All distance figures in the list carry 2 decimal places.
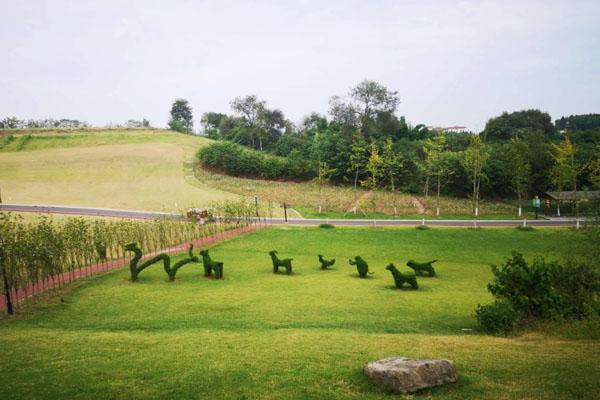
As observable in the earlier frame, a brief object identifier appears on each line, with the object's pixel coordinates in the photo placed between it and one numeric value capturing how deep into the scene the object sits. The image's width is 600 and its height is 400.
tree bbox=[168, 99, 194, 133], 161.38
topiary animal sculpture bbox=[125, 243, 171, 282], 23.69
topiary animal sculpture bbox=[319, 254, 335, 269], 27.74
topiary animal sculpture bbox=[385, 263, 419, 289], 22.11
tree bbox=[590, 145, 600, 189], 44.39
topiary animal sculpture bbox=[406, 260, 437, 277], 25.47
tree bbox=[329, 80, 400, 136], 81.12
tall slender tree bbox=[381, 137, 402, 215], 57.50
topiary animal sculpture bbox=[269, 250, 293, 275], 25.91
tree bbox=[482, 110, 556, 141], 86.62
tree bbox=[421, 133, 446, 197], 53.09
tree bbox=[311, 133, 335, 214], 68.69
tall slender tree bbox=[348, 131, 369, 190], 65.07
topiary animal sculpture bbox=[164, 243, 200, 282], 23.78
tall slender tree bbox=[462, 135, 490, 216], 49.09
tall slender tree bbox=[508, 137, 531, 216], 54.44
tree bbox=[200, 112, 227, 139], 148.12
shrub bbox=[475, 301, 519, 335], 14.71
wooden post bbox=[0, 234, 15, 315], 17.89
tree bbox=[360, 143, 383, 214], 56.15
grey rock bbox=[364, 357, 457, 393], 9.25
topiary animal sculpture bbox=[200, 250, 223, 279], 24.50
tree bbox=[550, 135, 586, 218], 53.53
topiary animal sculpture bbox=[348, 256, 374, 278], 25.17
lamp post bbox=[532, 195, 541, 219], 49.28
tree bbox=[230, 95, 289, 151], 107.69
